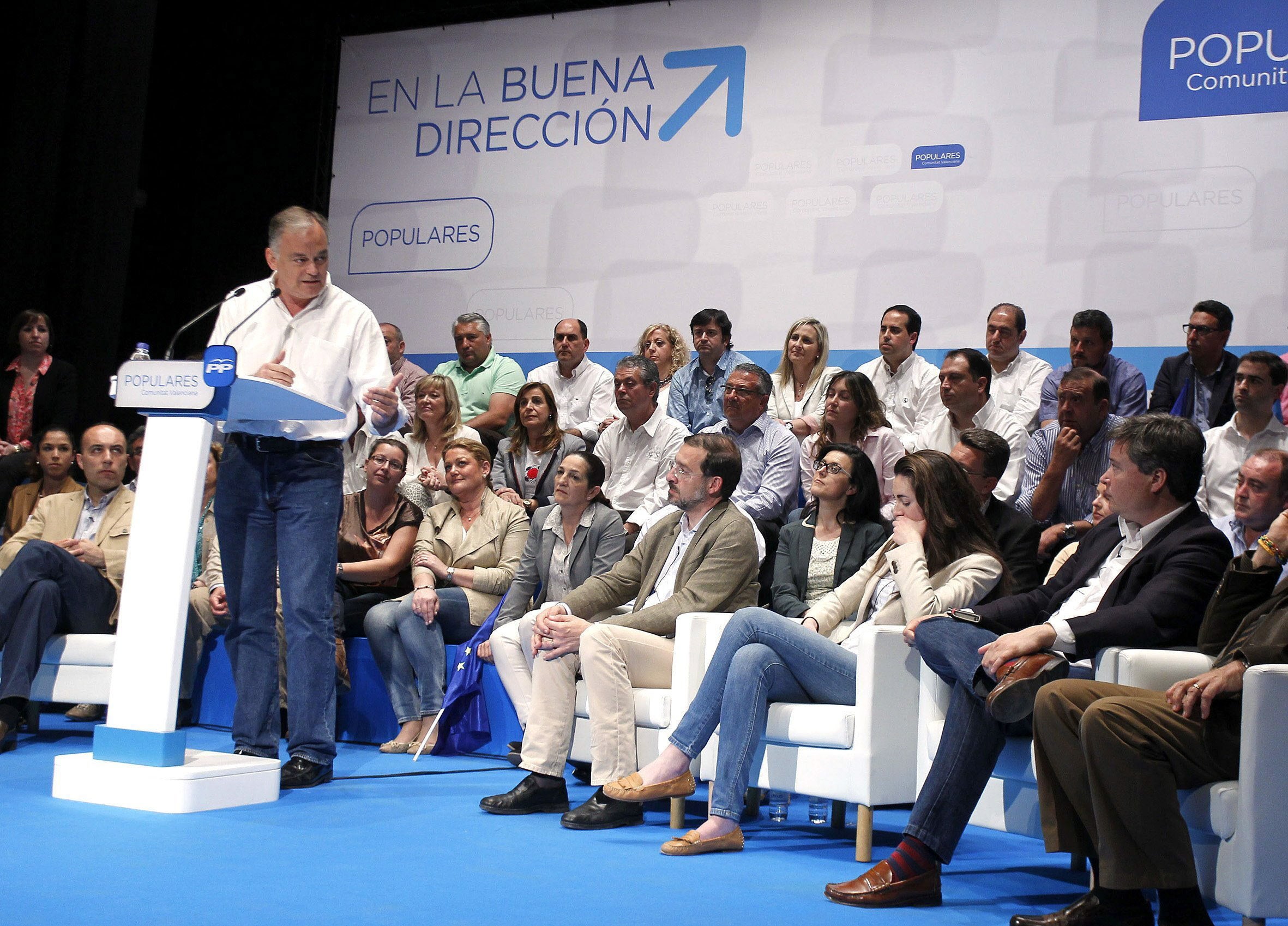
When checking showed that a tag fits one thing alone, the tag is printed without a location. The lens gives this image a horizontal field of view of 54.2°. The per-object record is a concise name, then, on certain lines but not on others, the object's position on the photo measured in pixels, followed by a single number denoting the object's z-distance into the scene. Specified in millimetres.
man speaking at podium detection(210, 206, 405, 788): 3459
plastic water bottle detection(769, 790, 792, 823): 3697
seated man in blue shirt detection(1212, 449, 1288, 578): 3705
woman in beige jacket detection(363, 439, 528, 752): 4762
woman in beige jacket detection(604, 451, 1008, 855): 3135
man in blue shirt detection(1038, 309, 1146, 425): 5398
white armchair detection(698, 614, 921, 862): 3098
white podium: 3090
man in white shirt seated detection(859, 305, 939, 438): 5742
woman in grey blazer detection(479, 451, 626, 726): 4406
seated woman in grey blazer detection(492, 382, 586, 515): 5652
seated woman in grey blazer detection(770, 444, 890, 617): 3994
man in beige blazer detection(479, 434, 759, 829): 3527
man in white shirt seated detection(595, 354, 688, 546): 5566
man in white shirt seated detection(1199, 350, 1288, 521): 4836
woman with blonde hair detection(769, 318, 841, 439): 5863
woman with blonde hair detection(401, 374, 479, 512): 5898
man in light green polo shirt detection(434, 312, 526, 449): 6695
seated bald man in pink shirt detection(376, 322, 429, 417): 6782
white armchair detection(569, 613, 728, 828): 3443
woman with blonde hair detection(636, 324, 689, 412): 6539
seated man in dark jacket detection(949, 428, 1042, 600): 3791
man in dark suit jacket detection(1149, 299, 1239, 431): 5332
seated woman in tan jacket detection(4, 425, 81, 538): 5562
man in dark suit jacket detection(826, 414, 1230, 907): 2625
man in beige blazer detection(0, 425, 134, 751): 4371
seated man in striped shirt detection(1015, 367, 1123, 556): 4785
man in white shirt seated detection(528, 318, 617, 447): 6469
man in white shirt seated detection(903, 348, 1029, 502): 5117
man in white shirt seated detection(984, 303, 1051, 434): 5754
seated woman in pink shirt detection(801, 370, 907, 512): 5066
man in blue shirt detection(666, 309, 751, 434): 6082
